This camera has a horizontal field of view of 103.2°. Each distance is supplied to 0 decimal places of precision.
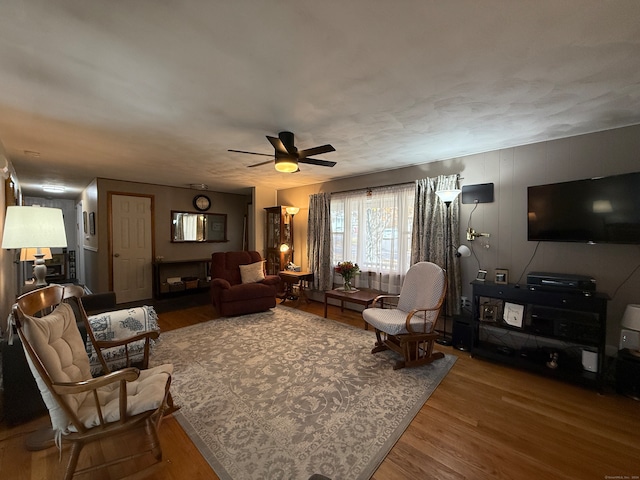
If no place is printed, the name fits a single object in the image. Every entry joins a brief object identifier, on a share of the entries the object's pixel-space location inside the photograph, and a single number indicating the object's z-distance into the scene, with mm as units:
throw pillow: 4527
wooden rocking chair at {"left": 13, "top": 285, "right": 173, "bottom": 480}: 1273
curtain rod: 3472
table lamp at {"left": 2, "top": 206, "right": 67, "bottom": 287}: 2107
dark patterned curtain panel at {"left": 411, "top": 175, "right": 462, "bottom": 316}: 3443
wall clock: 6156
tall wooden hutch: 5488
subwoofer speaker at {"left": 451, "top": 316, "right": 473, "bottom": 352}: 3078
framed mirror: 5885
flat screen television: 2285
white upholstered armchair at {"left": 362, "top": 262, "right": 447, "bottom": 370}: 2660
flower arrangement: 4047
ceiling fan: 2556
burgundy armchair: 4078
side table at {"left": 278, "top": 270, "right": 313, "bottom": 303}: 4891
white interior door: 5066
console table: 5434
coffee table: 3619
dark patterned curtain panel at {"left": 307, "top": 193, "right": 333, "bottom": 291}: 4984
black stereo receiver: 2414
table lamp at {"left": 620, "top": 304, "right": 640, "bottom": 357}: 2189
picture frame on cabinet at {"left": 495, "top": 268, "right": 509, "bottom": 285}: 2980
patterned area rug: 1574
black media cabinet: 2322
